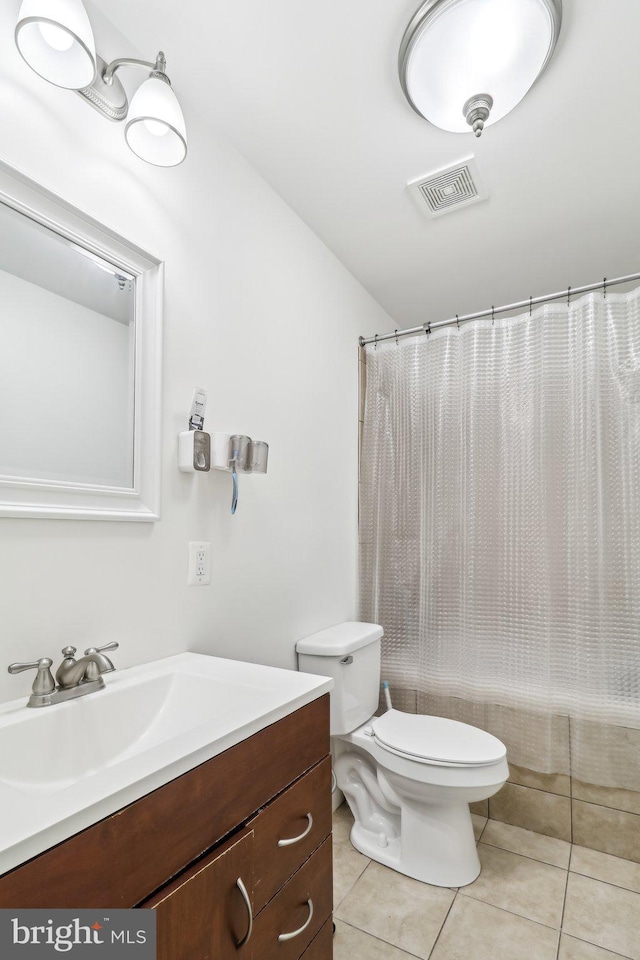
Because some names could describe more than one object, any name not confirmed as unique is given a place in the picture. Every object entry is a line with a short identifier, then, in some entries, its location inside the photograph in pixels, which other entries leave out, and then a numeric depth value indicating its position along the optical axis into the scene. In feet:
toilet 5.11
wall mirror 3.12
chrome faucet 2.87
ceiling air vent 5.46
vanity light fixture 2.78
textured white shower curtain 5.71
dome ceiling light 3.67
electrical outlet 4.28
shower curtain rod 5.94
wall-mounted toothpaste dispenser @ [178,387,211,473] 4.14
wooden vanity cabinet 1.83
